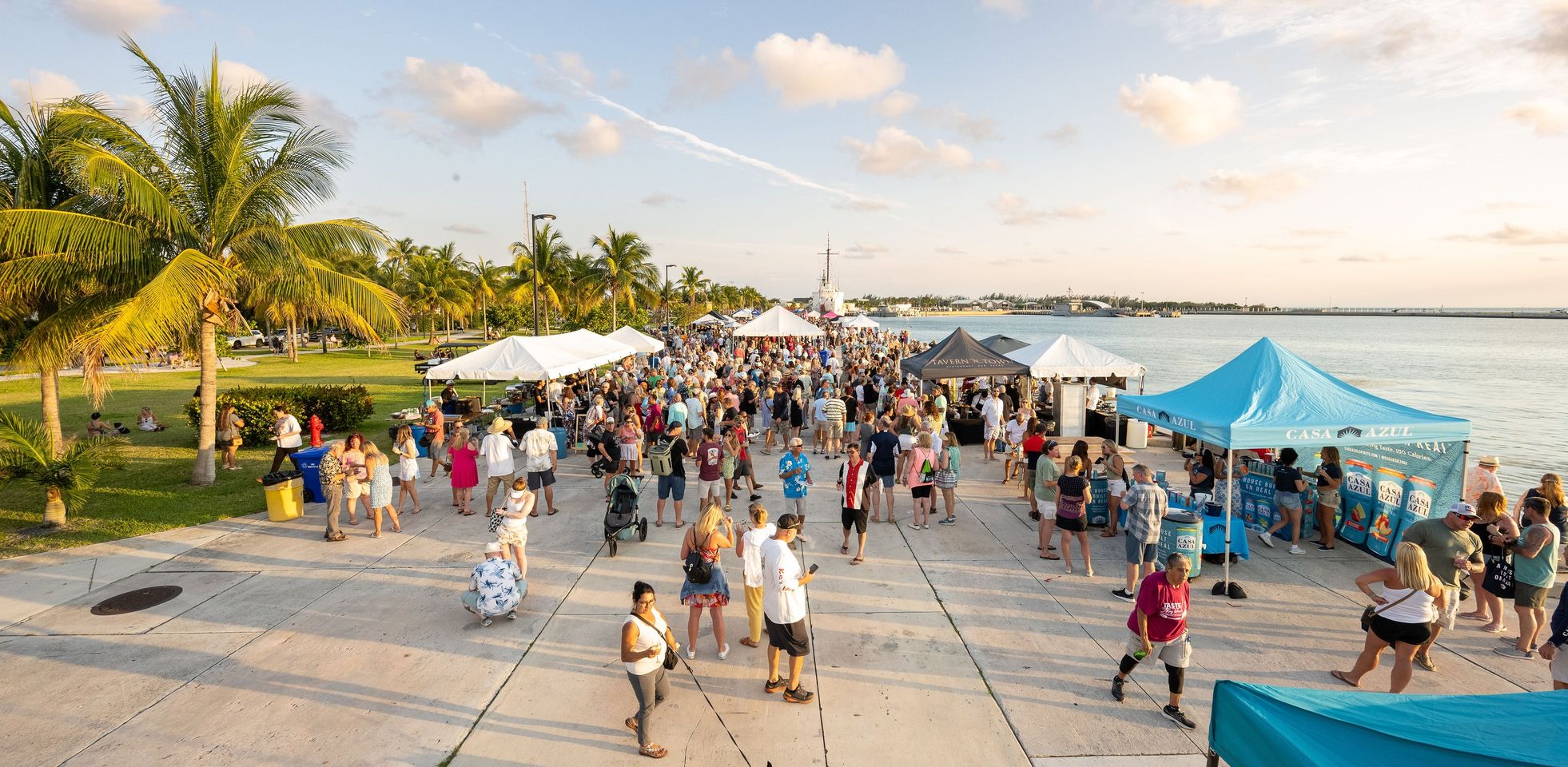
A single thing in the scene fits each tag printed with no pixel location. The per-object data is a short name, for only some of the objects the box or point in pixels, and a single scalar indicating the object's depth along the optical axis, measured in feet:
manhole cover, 23.73
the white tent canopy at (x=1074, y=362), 51.44
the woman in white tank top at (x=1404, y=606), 16.74
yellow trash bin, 33.32
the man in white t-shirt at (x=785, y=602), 17.03
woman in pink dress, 33.30
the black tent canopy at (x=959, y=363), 50.55
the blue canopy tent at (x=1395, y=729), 8.00
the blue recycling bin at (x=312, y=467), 36.58
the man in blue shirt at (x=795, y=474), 29.22
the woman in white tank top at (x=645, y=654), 15.15
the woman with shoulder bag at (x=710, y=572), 19.16
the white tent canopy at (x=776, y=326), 74.23
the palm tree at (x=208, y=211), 32.73
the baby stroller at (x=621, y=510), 28.32
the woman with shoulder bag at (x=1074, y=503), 24.81
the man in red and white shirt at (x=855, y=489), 26.71
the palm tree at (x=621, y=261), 132.36
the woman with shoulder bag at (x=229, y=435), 43.65
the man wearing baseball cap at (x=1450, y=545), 19.44
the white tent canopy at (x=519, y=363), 44.29
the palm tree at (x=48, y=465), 30.50
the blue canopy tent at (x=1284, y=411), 24.84
